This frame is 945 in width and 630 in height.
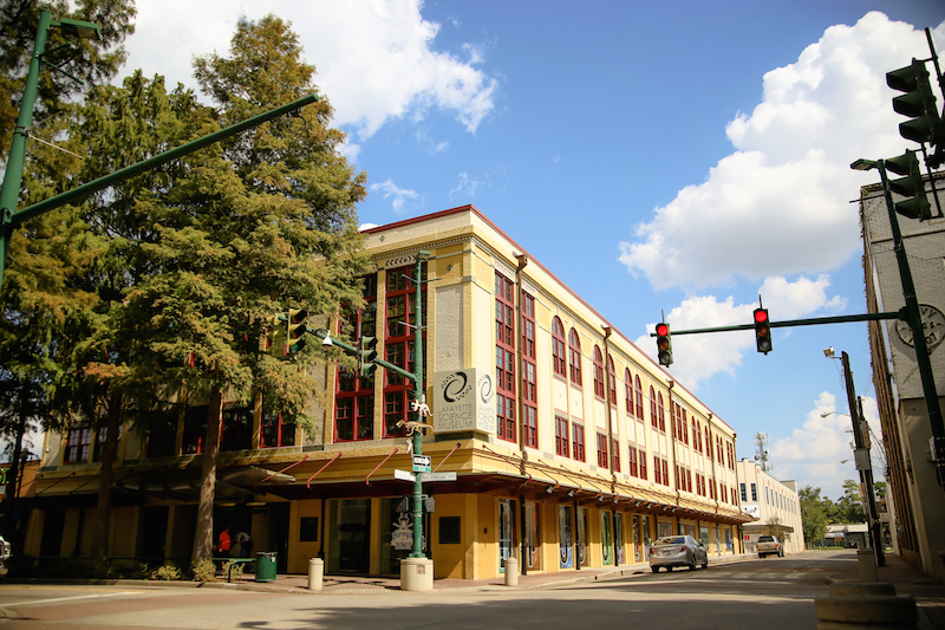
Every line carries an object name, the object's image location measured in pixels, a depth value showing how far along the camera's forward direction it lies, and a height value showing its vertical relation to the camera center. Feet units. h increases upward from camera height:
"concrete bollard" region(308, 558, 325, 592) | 65.92 -5.08
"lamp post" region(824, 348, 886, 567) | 84.99 +5.65
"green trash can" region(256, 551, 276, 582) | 72.59 -4.82
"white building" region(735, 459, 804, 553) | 293.64 +3.27
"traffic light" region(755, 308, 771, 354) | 49.11 +12.36
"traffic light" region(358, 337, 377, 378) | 57.11 +12.84
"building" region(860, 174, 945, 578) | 76.02 +18.68
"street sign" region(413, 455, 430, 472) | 64.90 +4.85
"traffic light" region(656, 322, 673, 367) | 52.31 +12.37
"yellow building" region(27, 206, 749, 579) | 86.79 +9.11
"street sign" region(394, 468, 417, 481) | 65.44 +3.79
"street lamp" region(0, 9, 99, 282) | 34.60 +18.96
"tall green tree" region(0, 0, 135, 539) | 59.11 +28.40
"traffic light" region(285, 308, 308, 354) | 45.37 +12.00
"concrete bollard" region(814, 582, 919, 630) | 22.29 -3.23
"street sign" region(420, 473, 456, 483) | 66.18 +3.66
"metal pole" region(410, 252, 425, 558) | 65.00 +6.43
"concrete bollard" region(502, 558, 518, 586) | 73.41 -5.80
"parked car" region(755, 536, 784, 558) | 204.78 -10.54
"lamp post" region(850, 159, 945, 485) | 42.09 +10.62
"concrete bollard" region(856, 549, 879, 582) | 57.77 -4.52
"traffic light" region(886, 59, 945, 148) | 27.68 +15.69
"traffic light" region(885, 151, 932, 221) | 33.76 +15.26
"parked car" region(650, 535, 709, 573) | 100.99 -5.76
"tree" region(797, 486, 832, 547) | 465.88 -7.78
